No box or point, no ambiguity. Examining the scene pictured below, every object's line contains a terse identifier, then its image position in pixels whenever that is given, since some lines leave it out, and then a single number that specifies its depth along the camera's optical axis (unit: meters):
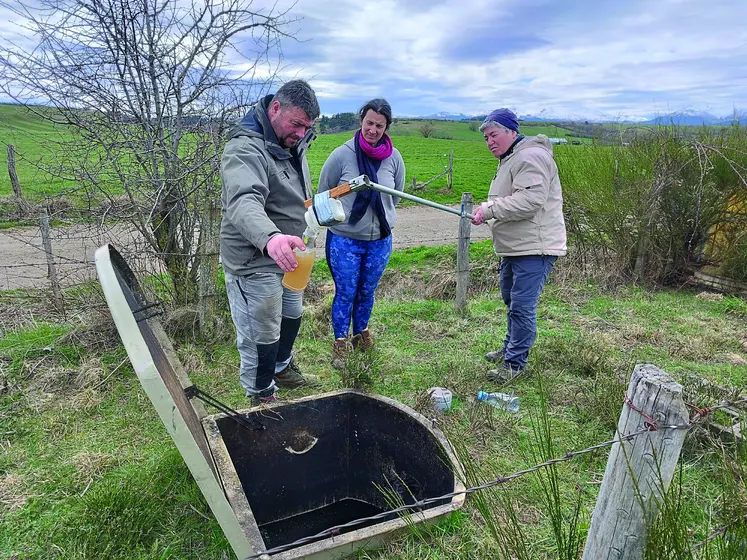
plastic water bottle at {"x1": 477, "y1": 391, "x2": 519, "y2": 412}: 3.65
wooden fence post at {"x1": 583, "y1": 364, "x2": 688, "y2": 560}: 1.34
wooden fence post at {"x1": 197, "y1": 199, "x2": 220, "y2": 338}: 4.52
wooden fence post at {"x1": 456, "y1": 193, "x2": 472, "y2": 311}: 5.70
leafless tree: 3.93
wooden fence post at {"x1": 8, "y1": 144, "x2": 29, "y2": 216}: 10.48
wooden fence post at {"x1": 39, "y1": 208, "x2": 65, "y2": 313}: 4.64
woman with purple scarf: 3.81
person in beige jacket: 3.67
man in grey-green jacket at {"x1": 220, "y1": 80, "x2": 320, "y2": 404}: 2.64
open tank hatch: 2.38
